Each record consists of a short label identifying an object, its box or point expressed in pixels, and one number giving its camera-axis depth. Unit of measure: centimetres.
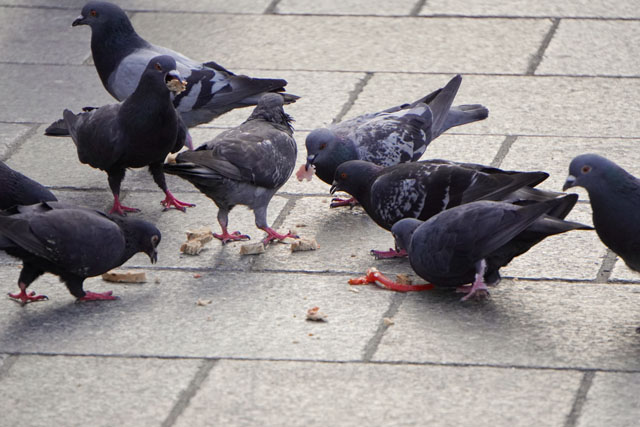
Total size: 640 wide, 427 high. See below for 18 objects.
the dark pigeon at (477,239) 1026
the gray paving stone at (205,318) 992
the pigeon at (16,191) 1201
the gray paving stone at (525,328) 955
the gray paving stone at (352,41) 1811
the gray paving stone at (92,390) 873
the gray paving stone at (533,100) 1537
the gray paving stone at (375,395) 861
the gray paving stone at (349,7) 2045
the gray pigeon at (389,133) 1337
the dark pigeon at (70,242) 1027
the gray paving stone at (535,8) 1973
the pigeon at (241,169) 1184
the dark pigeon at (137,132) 1280
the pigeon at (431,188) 1152
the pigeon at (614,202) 981
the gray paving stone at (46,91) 1653
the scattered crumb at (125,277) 1141
